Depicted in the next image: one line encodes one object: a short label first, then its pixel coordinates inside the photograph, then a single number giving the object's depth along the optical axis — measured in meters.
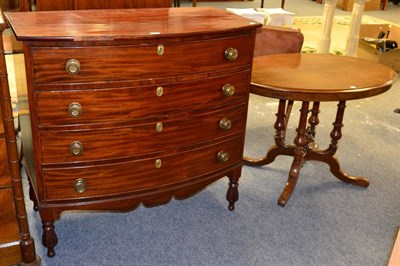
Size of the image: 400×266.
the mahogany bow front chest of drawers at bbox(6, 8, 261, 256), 1.87
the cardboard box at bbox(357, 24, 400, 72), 4.91
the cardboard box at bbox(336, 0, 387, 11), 8.74
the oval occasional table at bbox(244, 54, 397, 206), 2.35
